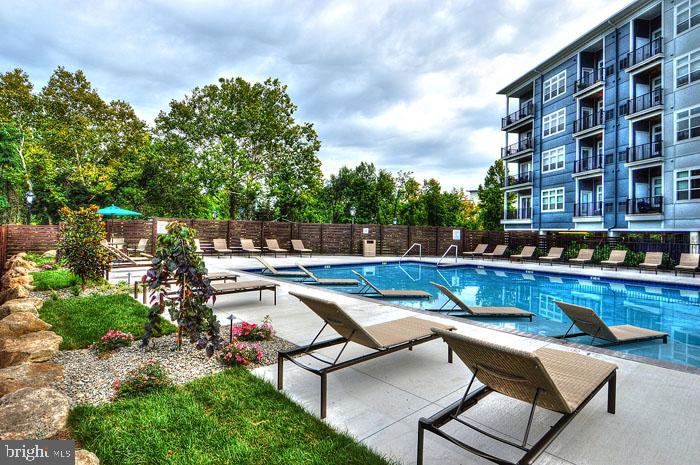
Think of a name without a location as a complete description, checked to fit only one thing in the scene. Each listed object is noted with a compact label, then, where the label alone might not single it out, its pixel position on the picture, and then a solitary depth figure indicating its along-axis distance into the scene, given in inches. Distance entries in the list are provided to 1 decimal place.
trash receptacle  781.9
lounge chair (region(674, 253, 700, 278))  516.2
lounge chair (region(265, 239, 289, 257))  708.0
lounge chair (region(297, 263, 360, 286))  369.1
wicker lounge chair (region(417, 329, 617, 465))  72.8
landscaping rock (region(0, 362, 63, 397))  106.3
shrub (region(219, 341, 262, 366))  140.4
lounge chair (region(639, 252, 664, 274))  560.3
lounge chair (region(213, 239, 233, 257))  649.0
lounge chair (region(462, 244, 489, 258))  790.5
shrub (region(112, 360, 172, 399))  114.0
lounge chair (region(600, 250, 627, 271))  586.2
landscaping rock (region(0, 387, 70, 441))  83.7
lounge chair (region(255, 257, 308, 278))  479.5
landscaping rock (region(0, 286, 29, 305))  219.2
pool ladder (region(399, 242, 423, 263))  750.0
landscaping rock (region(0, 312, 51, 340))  157.0
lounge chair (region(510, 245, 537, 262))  725.1
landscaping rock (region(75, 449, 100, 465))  71.4
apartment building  618.5
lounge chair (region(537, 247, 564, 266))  684.7
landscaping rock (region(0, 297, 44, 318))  178.2
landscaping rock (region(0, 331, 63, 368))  133.1
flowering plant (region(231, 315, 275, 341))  169.8
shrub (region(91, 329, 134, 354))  152.9
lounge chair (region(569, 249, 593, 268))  632.4
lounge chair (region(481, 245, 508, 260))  782.5
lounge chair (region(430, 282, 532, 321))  245.8
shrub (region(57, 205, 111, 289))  269.1
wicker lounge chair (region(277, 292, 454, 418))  112.7
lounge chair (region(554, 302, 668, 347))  175.6
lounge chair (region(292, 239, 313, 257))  737.6
